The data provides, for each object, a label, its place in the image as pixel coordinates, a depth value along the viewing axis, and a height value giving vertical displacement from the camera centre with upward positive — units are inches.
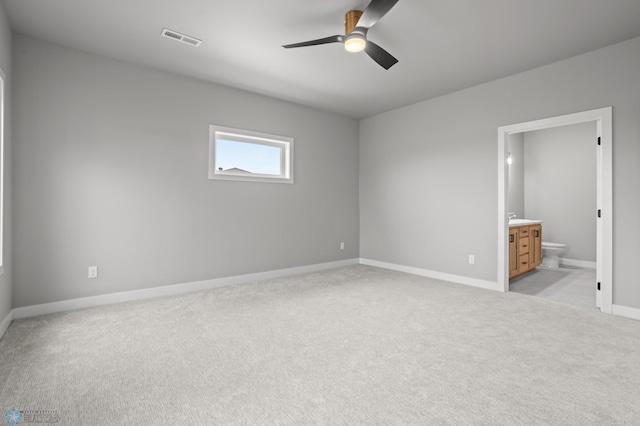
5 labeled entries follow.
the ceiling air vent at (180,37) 113.4 +65.4
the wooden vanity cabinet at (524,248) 173.5 -24.9
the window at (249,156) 165.3 +31.2
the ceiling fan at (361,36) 86.4 +54.9
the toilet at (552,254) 215.8 -32.9
